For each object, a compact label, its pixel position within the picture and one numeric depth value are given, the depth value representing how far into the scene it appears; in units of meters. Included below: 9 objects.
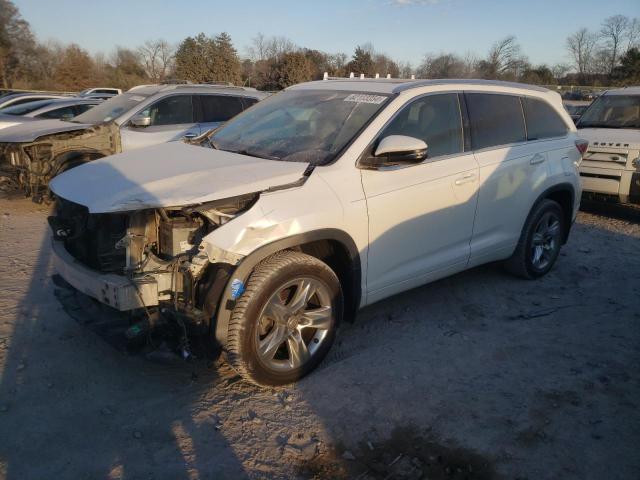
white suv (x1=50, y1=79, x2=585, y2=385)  3.07
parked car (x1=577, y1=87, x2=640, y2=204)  7.97
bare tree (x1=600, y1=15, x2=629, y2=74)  51.74
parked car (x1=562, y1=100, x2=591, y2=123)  16.20
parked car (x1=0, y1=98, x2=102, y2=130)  10.55
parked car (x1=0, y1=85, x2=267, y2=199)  7.79
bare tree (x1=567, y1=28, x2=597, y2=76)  54.04
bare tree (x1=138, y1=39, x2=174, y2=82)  52.31
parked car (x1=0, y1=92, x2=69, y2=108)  14.19
